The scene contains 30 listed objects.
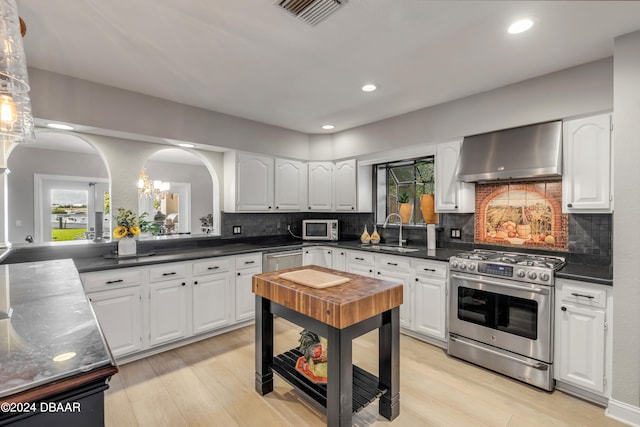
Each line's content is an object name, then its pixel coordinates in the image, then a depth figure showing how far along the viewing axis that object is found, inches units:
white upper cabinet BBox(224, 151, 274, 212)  157.3
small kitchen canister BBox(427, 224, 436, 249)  141.9
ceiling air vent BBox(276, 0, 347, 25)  69.6
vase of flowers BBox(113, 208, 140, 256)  124.1
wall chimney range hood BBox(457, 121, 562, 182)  103.0
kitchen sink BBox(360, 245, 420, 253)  142.8
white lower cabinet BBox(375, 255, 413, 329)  131.6
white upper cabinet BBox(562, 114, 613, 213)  93.1
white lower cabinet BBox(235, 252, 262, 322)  140.5
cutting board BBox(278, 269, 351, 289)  81.7
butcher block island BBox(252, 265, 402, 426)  69.7
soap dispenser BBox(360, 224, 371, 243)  167.9
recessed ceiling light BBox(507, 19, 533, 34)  76.6
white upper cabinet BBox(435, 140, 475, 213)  130.6
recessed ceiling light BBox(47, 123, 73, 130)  108.7
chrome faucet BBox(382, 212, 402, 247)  156.2
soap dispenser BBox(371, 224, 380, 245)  165.7
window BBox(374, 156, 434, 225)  159.6
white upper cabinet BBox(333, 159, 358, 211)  175.2
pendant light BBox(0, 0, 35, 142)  47.8
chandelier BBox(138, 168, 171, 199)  235.5
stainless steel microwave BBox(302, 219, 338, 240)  183.0
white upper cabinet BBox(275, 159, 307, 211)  174.6
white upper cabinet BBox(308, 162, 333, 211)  185.2
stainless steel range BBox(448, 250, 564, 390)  94.3
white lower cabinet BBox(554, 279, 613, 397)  85.0
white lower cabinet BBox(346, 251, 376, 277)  147.0
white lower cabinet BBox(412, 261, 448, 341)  120.1
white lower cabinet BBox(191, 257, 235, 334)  127.0
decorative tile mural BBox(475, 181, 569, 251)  114.0
